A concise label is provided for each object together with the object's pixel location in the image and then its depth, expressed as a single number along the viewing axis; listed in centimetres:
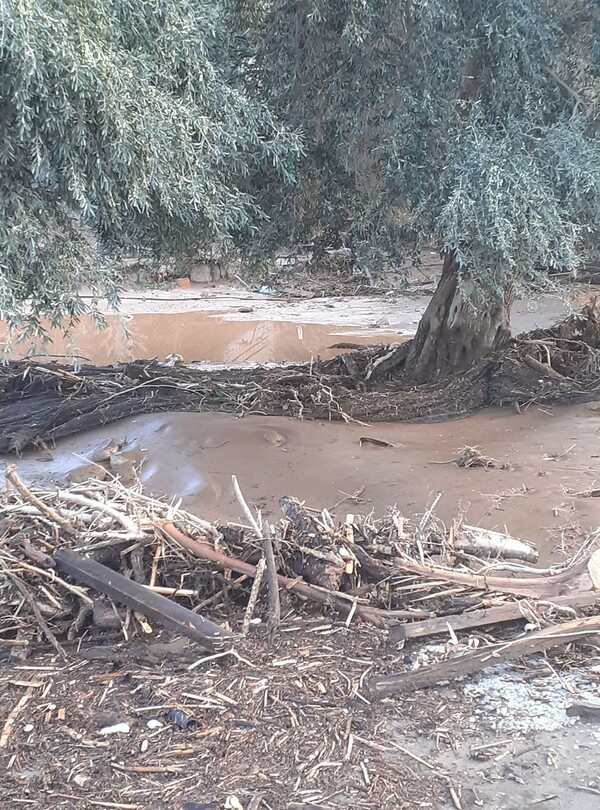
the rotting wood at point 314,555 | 374
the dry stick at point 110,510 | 379
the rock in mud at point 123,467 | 856
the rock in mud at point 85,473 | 872
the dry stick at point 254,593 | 356
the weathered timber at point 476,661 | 316
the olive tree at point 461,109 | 750
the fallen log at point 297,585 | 362
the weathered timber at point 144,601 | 346
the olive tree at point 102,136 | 519
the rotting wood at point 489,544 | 421
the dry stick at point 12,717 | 291
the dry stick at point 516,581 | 370
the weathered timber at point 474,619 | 343
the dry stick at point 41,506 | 389
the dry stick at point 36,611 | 350
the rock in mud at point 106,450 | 931
